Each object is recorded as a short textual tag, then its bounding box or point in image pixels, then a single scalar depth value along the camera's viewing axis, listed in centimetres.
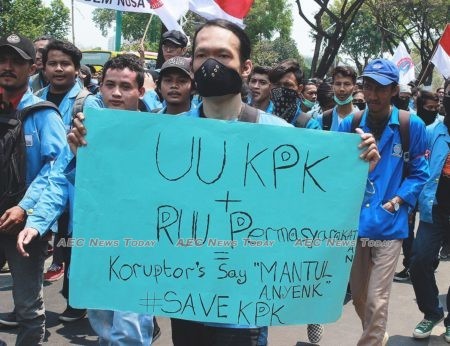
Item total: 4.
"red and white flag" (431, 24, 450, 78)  945
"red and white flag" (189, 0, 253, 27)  679
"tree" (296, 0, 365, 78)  1897
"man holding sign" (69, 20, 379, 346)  227
